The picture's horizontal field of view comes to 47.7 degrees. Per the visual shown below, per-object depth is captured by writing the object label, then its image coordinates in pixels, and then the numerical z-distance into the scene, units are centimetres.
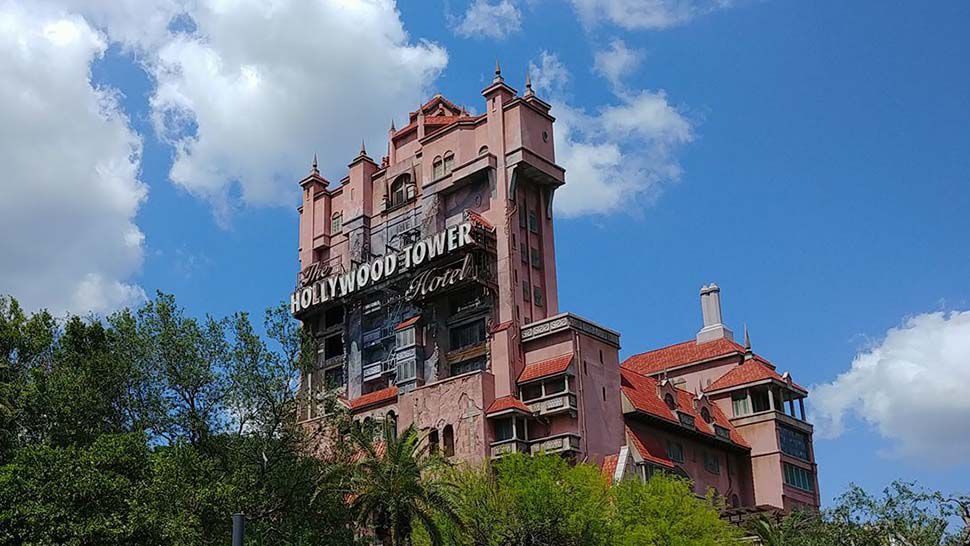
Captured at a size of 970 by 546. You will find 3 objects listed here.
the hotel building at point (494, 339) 6384
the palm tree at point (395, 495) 4662
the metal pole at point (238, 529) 2145
